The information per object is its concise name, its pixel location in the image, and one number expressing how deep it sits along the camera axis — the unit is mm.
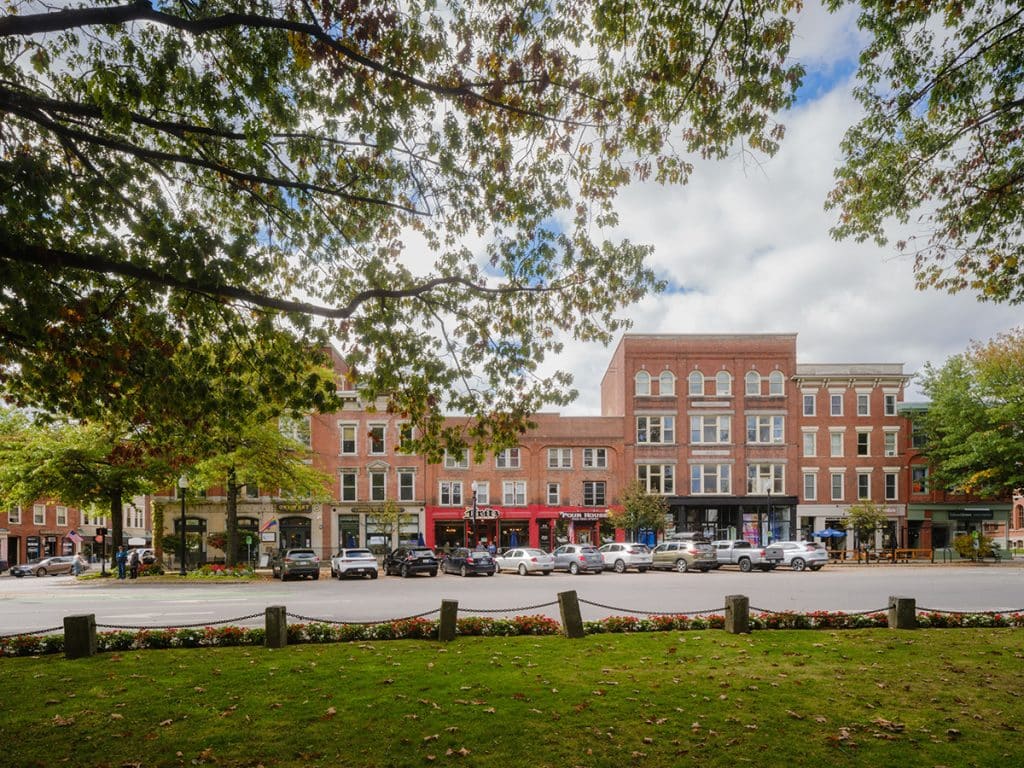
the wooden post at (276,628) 11211
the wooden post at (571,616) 11766
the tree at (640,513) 42281
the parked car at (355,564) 29469
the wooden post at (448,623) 11617
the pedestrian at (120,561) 31000
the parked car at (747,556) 33125
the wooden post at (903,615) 12625
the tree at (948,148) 9367
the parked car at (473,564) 30500
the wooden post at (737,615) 12125
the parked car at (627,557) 33469
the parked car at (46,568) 40375
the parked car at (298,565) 29312
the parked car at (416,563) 30312
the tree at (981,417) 40438
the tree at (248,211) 7535
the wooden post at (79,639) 10632
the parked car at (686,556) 33188
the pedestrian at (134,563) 30453
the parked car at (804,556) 32938
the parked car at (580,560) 32469
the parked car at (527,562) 31766
